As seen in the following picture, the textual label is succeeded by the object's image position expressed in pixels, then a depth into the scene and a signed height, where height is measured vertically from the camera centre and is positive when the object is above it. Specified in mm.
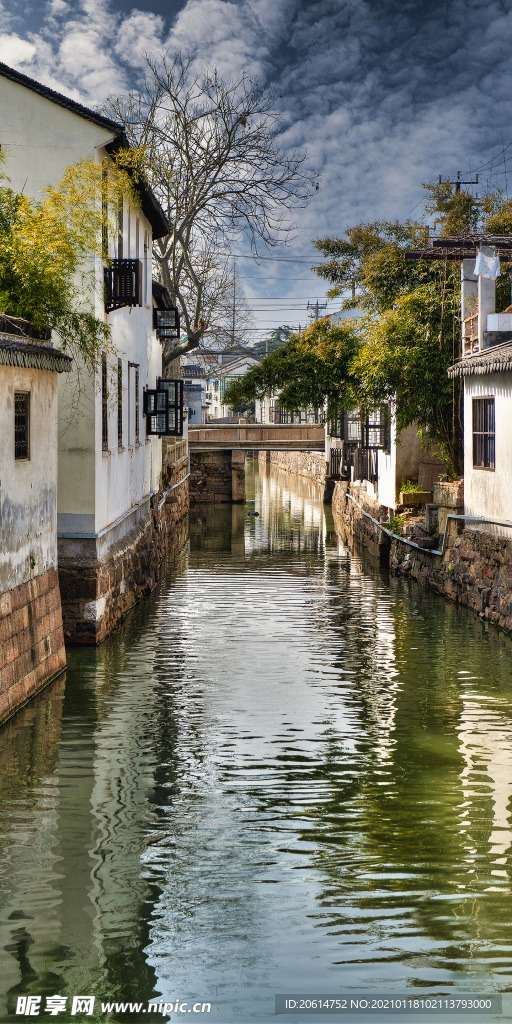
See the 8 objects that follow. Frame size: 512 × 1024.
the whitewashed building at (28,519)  12055 -733
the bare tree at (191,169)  31188 +9250
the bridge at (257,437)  48625 +1226
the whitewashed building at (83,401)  16109 +1056
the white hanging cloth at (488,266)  20719 +4068
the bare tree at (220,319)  41312 +5926
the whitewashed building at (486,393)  18922 +1366
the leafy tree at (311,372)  34156 +3137
